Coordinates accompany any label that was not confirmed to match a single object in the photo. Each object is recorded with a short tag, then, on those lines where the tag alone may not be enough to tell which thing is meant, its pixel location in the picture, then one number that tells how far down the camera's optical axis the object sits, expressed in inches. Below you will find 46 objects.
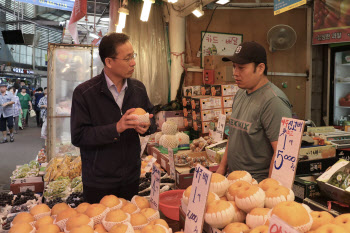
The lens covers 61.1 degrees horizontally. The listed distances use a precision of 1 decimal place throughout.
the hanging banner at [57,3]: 301.1
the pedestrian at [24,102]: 614.5
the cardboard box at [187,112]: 226.5
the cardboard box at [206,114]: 206.5
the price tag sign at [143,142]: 174.4
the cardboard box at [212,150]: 152.9
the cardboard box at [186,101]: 227.0
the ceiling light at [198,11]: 229.1
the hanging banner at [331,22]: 240.5
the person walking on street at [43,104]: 506.2
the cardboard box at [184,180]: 117.8
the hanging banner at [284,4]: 152.4
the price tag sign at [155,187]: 64.1
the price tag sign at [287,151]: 57.7
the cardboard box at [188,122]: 225.3
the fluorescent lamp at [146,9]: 165.2
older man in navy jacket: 80.8
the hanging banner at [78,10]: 213.0
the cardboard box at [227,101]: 212.4
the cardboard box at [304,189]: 86.4
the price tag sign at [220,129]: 170.9
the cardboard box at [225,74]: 224.4
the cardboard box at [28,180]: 157.9
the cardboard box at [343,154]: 131.0
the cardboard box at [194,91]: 238.7
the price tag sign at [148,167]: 155.9
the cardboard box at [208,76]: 242.8
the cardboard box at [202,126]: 206.8
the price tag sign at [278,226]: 33.6
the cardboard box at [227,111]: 210.7
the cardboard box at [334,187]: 73.1
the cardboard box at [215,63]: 243.6
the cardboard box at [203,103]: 206.2
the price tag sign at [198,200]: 47.0
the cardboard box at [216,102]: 209.8
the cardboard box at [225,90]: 211.9
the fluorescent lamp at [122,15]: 195.2
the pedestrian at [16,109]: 496.4
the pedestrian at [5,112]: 458.3
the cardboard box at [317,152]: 115.5
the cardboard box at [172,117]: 232.8
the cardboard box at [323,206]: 72.9
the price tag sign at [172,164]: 107.7
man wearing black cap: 83.3
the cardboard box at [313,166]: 112.4
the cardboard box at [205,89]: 225.1
